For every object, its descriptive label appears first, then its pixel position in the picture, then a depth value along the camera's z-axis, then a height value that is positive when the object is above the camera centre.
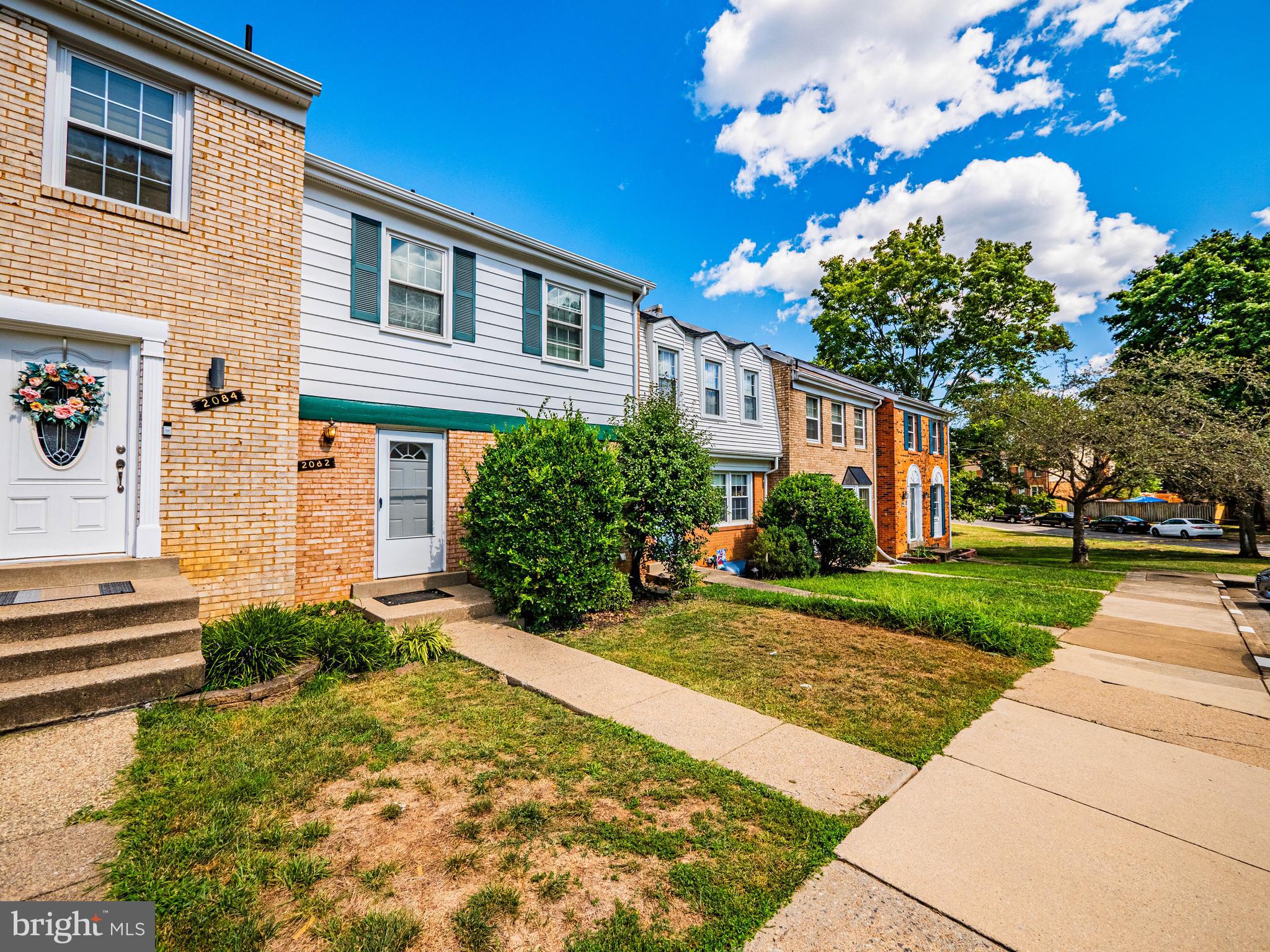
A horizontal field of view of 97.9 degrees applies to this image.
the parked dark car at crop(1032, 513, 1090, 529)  42.09 -2.01
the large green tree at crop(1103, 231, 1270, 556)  21.02 +7.80
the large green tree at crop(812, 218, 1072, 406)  29.52 +10.10
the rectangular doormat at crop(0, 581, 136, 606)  4.70 -0.85
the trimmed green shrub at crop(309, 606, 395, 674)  5.39 -1.49
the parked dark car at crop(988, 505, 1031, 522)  44.53 -1.67
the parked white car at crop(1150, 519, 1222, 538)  33.22 -2.16
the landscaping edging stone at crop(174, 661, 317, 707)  4.43 -1.63
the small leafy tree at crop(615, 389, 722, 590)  8.84 +0.11
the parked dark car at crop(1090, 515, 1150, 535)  37.91 -2.14
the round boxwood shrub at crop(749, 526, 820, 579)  13.34 -1.44
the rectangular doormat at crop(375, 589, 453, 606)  7.47 -1.41
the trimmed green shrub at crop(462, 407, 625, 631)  6.99 -0.35
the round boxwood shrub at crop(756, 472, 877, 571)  13.88 -0.53
